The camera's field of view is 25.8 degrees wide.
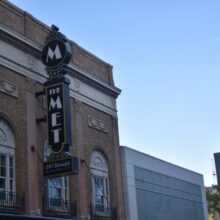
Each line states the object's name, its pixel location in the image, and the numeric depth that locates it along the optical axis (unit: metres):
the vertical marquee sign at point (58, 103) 18.62
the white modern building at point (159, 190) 26.28
